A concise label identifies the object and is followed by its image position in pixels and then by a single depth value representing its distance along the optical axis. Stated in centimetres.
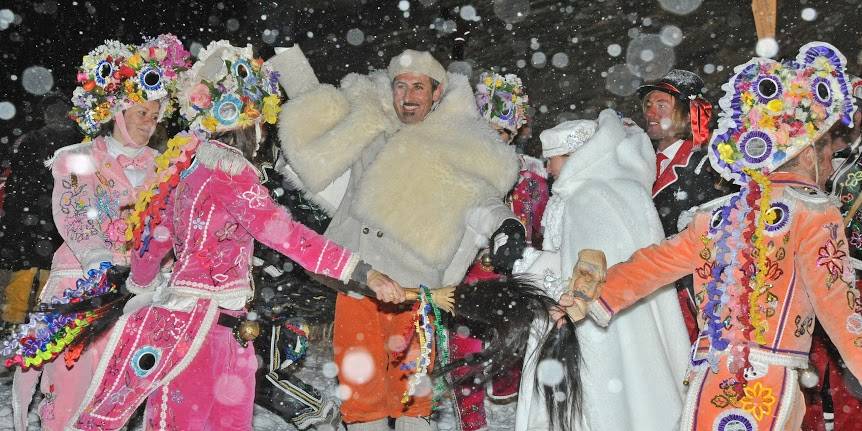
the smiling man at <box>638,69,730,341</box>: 540
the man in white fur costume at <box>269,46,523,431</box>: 511
